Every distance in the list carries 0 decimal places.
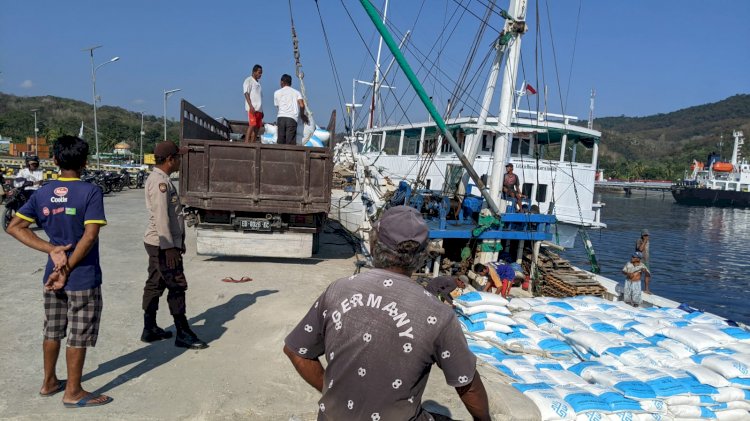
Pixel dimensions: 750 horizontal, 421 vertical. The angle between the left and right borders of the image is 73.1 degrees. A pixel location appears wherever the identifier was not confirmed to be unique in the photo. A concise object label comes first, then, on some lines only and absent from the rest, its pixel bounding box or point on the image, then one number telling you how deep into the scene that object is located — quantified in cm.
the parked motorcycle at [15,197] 1170
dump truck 862
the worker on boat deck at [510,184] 1198
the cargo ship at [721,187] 6506
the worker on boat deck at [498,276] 940
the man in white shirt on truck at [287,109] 960
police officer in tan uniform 447
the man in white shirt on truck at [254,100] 1012
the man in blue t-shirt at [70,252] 329
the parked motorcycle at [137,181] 2938
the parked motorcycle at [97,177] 2091
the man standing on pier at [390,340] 177
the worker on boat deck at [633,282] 1023
